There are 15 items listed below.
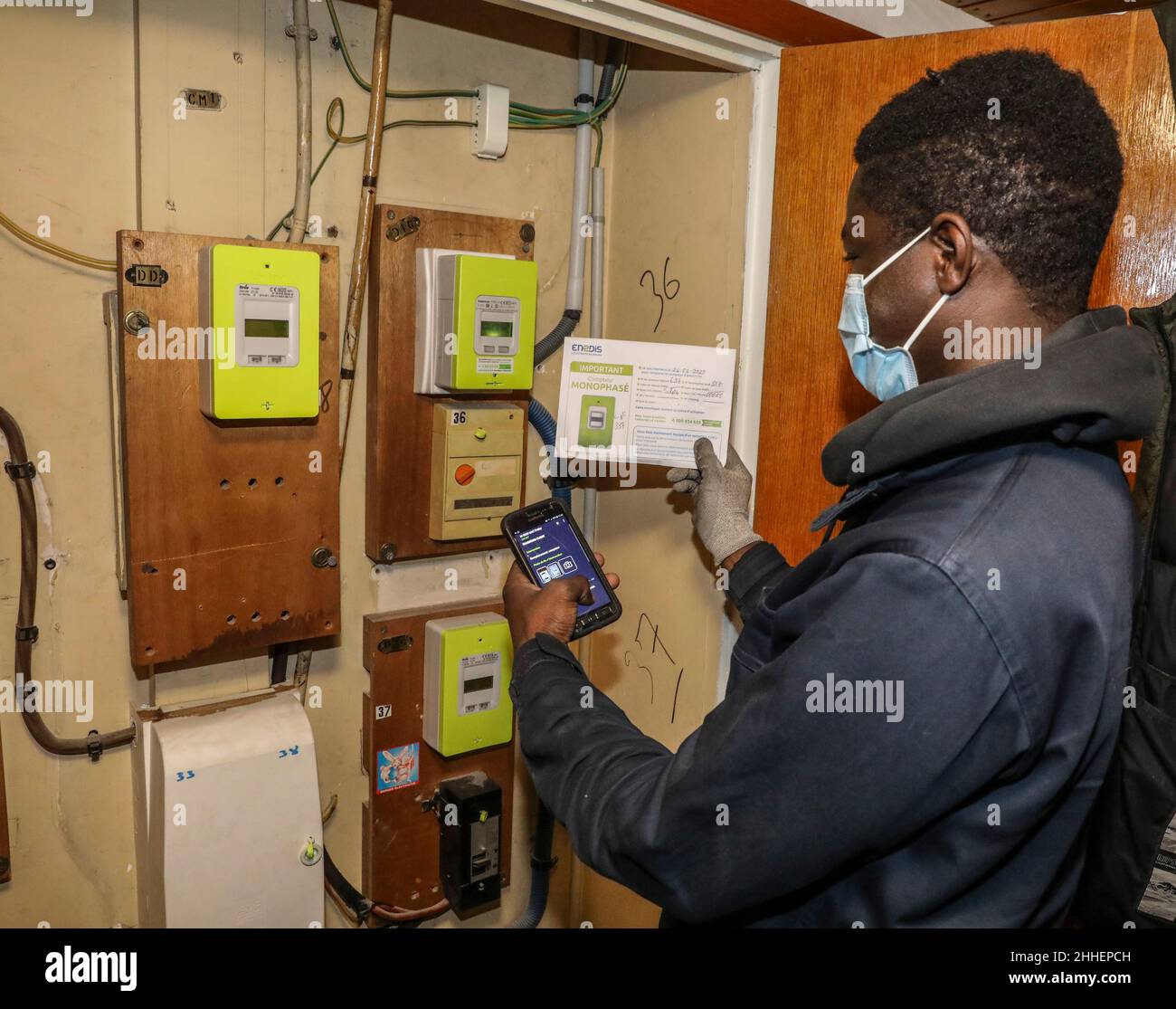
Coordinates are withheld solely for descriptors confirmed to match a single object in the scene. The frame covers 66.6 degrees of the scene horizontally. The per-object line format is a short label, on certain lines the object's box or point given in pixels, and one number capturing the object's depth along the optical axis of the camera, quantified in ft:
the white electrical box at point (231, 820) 4.73
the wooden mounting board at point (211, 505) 4.63
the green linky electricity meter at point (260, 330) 4.57
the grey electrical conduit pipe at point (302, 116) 4.92
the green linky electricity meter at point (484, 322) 5.31
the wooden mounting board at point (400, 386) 5.42
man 2.48
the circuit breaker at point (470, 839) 6.07
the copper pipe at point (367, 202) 5.02
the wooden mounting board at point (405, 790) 5.84
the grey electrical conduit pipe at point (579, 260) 6.07
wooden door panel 3.78
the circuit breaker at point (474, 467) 5.63
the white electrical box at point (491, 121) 5.60
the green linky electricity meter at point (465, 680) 5.80
